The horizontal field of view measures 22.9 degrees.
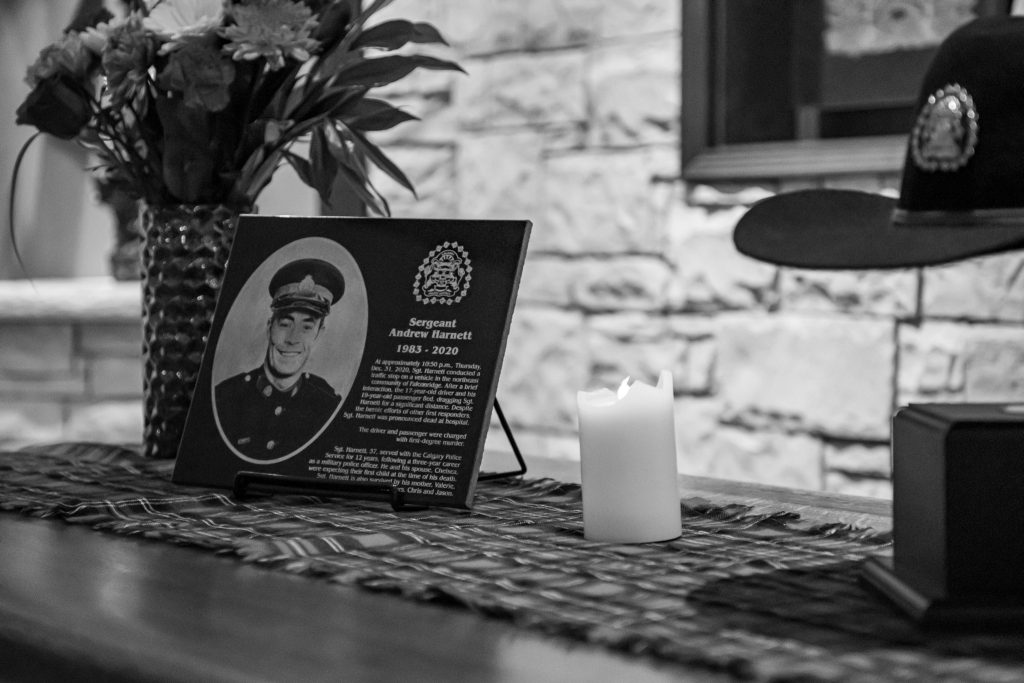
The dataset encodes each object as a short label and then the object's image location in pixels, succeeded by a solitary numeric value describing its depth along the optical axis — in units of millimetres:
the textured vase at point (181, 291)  1937
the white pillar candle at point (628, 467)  1595
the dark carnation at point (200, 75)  1861
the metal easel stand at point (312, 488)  1705
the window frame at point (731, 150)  2802
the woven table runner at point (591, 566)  1353
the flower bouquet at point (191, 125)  1892
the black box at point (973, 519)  1402
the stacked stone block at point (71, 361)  4178
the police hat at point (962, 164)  1398
